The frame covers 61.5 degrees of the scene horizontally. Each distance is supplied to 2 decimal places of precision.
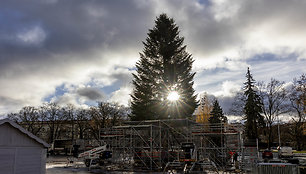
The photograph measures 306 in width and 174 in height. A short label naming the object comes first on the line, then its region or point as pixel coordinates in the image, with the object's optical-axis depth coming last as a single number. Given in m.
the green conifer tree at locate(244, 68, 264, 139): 47.64
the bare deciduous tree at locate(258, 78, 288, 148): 44.34
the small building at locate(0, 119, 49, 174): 15.34
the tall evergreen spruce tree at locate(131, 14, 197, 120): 37.25
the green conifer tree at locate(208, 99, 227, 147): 52.26
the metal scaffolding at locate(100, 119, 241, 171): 28.25
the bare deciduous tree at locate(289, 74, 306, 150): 34.47
